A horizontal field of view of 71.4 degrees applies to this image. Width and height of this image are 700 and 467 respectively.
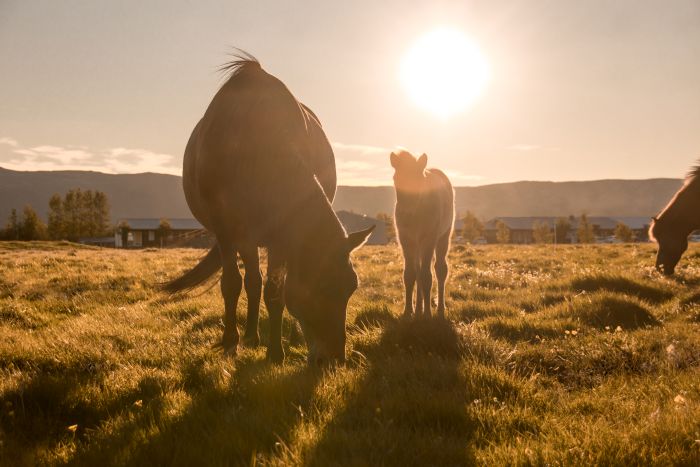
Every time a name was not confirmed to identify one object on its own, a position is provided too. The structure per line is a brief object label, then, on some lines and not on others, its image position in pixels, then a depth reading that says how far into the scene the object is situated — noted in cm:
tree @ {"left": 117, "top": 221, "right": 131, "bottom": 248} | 11069
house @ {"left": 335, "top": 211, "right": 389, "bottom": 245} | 10788
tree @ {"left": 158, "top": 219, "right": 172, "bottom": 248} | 11156
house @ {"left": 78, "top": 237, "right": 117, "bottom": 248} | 11722
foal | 812
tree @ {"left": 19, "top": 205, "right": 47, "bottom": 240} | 8538
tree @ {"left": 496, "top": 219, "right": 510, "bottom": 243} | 12762
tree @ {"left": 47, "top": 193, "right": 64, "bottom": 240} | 10081
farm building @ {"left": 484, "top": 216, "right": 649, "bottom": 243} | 13950
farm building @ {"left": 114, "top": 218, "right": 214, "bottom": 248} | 11175
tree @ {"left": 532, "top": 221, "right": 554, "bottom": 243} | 12475
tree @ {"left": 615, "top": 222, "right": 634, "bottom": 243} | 11288
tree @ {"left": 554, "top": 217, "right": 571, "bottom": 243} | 12275
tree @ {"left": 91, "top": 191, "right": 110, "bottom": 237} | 12400
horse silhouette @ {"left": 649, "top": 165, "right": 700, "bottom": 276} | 1205
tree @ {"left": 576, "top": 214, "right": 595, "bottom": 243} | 11670
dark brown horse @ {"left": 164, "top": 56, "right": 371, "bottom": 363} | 442
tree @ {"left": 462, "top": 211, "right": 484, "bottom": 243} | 13412
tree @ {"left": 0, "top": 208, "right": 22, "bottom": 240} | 8506
